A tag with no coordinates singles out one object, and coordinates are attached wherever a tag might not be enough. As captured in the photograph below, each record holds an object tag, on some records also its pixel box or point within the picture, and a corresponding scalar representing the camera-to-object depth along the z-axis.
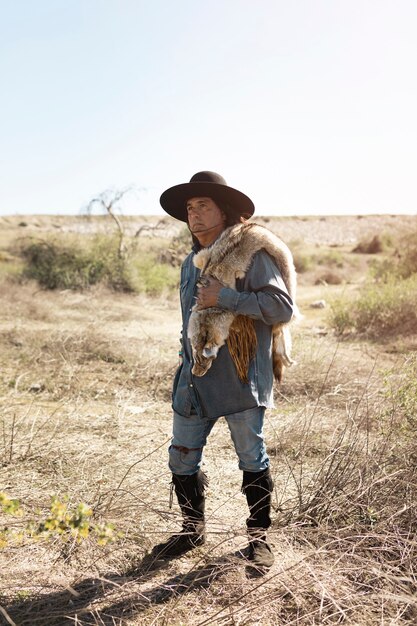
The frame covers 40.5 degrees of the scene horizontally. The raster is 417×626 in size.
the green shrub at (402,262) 13.54
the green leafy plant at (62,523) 1.81
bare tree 15.94
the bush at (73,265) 15.09
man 2.47
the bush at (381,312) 9.29
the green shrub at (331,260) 24.98
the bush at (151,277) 15.23
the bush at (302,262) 23.08
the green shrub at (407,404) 3.53
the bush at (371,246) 29.00
